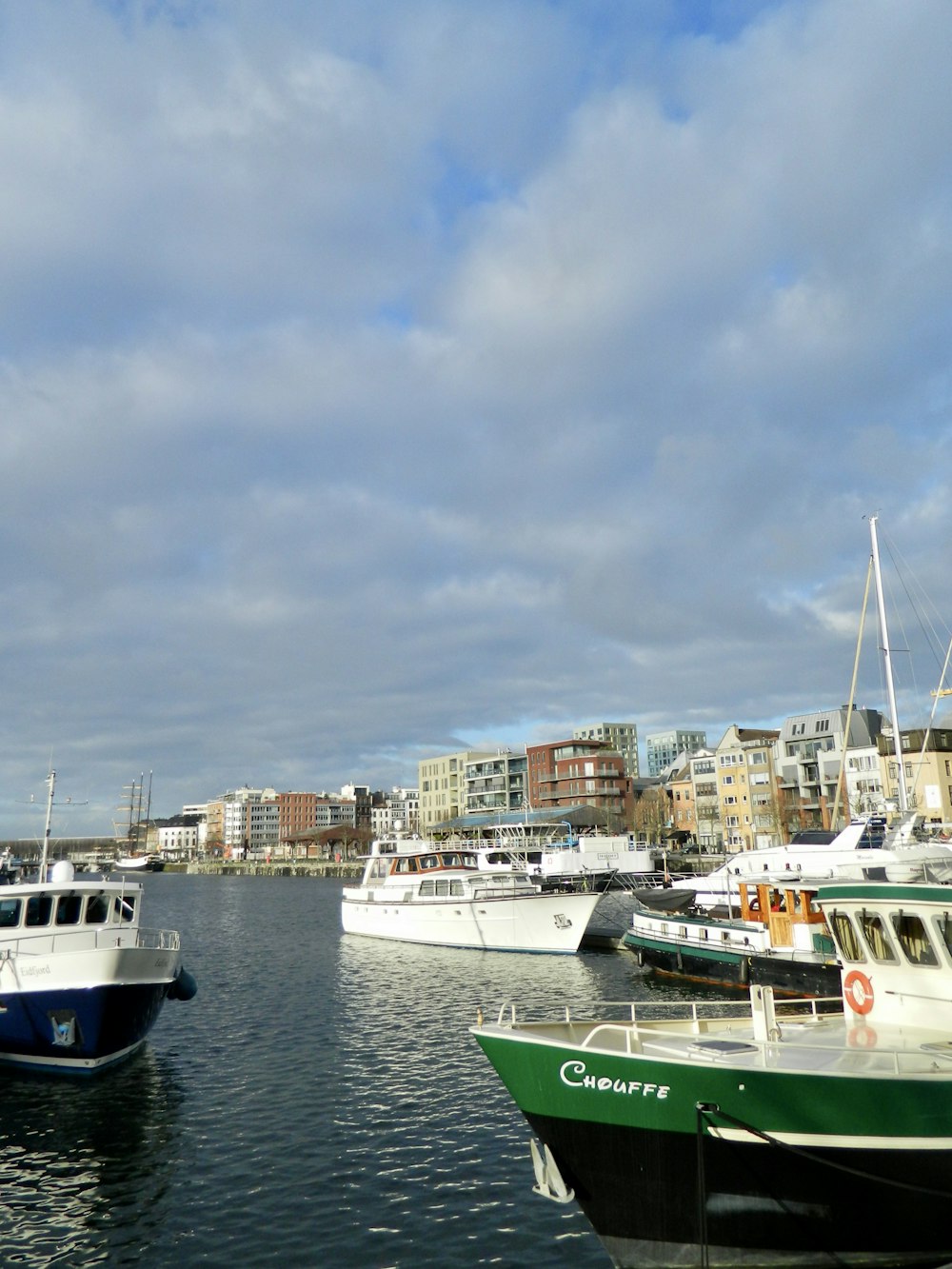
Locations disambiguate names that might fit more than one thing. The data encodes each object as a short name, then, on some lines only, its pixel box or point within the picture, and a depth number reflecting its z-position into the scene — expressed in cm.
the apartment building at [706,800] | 13388
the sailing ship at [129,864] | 19200
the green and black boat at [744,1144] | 1196
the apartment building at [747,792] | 12662
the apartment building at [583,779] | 15725
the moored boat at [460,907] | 4594
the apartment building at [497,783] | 17825
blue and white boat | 2317
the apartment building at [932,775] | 10619
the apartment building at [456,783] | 19438
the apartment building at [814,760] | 12350
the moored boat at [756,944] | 3161
